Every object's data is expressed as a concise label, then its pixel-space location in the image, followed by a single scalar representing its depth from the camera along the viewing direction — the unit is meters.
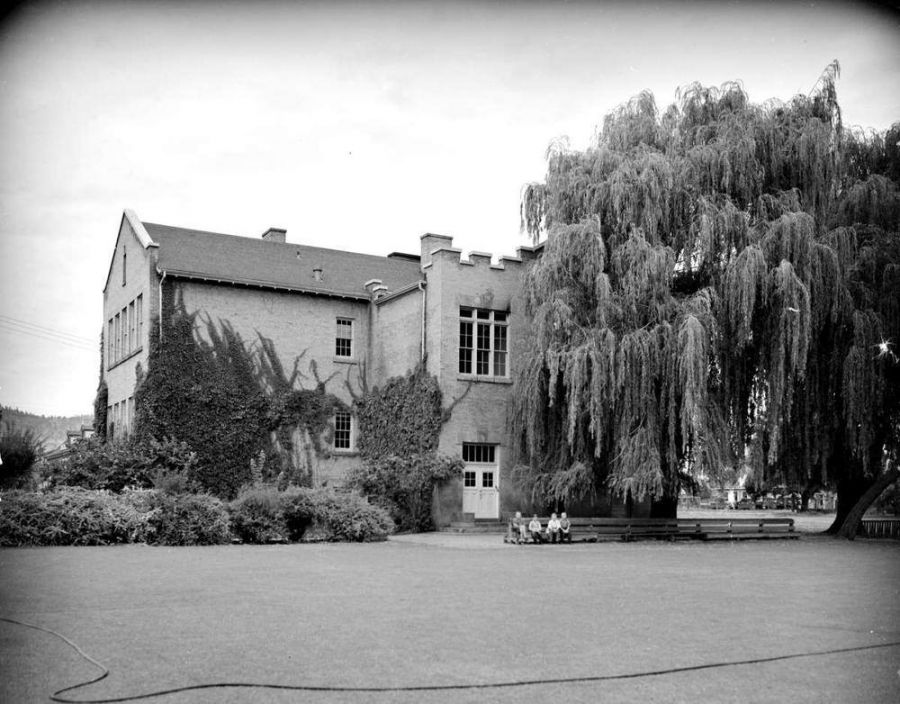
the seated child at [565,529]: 26.80
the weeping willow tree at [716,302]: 25.89
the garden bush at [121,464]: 29.70
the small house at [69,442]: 31.41
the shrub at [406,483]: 30.84
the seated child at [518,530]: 26.00
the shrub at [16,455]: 34.09
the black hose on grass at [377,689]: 7.47
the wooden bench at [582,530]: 27.52
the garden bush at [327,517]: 25.41
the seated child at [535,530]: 26.00
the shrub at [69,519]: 21.66
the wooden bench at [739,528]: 29.62
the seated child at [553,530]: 26.56
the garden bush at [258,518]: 24.53
